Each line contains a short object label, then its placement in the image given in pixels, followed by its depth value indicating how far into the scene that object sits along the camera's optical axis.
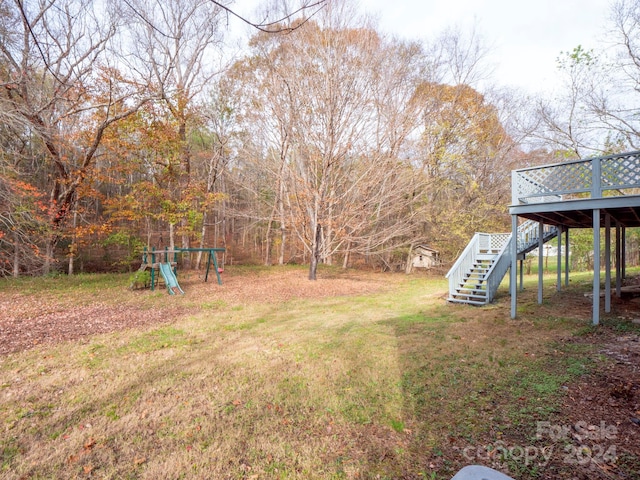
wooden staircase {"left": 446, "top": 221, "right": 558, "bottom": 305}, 8.63
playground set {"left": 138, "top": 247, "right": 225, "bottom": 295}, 9.51
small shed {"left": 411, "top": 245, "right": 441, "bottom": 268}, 18.23
